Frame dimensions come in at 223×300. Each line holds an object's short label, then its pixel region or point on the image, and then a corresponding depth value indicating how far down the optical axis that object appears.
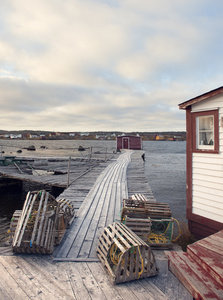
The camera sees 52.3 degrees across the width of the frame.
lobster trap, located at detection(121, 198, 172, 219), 5.73
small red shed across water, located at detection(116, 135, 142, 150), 44.41
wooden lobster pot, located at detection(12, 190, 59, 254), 4.52
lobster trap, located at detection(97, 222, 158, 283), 3.88
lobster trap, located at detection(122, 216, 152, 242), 5.20
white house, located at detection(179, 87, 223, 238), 6.47
